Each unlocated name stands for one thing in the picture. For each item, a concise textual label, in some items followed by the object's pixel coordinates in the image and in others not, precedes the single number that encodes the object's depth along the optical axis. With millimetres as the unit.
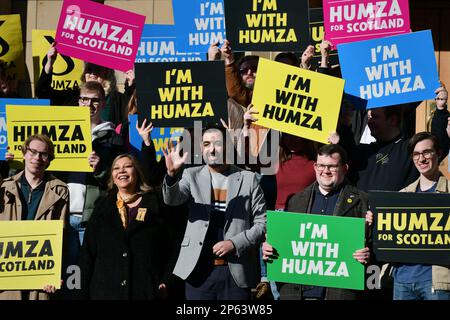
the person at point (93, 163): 14697
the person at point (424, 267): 13536
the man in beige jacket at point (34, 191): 14190
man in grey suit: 13750
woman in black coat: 13795
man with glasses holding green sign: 13626
